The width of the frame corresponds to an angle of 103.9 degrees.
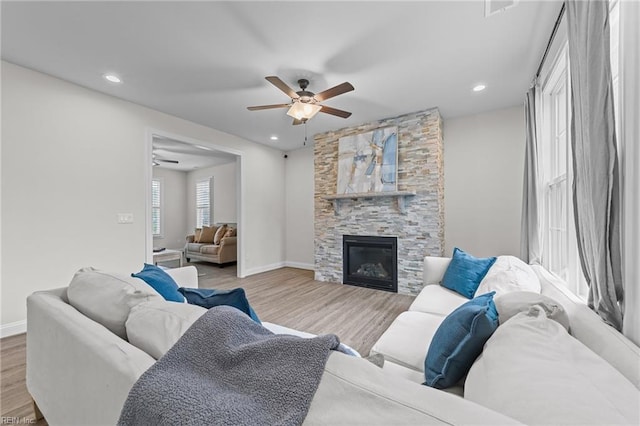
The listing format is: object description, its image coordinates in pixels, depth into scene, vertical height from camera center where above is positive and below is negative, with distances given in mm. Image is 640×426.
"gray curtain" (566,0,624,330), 999 +199
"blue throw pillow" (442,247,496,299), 2242 -560
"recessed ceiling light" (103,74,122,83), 2706 +1486
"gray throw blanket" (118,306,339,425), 552 -424
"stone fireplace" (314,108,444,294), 3637 +104
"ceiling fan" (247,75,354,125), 2470 +1185
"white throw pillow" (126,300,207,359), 835 -402
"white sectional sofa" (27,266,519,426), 489 -451
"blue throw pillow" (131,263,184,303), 1488 -442
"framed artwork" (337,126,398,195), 3883 +835
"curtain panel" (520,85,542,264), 2561 +221
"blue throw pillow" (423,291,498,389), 967 -525
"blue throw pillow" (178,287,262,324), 1198 -421
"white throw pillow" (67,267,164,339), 1068 -388
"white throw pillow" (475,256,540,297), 1756 -486
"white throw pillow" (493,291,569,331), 1050 -407
